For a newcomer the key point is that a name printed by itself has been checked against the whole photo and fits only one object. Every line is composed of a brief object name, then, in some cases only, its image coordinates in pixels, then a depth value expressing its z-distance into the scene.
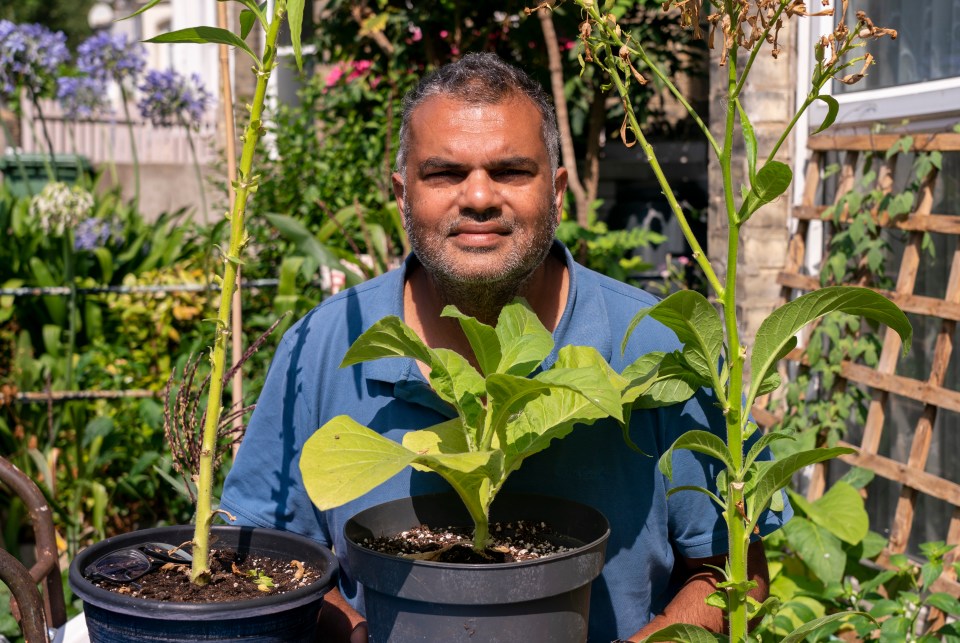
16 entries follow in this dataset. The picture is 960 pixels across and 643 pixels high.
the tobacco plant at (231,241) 1.17
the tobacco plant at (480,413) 1.09
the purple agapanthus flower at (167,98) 4.88
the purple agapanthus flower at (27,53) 4.60
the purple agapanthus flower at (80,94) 5.25
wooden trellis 2.71
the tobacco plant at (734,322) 1.10
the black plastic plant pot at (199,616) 1.13
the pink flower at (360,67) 5.13
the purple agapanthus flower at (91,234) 4.47
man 1.58
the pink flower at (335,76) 5.47
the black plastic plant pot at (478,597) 1.11
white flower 4.07
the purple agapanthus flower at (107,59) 4.96
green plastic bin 6.49
